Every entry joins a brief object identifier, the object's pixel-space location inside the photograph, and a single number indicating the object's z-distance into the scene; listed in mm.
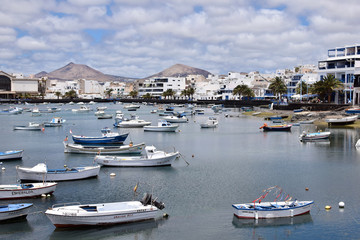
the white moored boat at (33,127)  87938
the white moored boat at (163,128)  83250
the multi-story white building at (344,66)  113188
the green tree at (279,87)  163125
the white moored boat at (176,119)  108000
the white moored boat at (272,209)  27750
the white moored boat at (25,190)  31344
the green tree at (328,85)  112625
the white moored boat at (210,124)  91312
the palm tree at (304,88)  150600
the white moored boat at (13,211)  26859
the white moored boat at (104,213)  25922
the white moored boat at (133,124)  92562
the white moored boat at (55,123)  96594
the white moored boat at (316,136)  65812
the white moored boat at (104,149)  51406
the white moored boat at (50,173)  36188
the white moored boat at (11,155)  47656
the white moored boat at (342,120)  84406
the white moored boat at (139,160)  43625
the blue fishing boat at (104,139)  62281
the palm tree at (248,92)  195500
